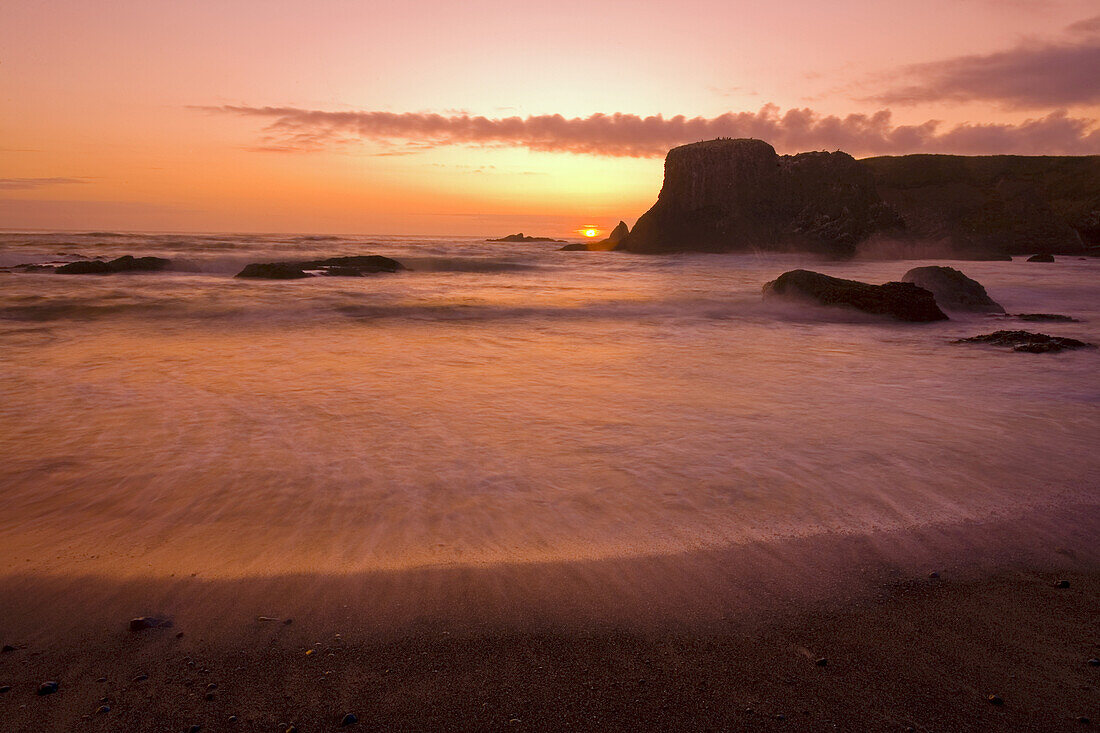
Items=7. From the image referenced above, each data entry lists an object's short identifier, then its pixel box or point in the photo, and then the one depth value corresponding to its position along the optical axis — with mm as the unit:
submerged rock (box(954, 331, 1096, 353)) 7954
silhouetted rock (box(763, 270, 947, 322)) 11078
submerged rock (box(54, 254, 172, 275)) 19325
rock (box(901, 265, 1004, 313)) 12383
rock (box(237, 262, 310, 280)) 19125
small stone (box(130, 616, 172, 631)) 2174
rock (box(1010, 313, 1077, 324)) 11453
